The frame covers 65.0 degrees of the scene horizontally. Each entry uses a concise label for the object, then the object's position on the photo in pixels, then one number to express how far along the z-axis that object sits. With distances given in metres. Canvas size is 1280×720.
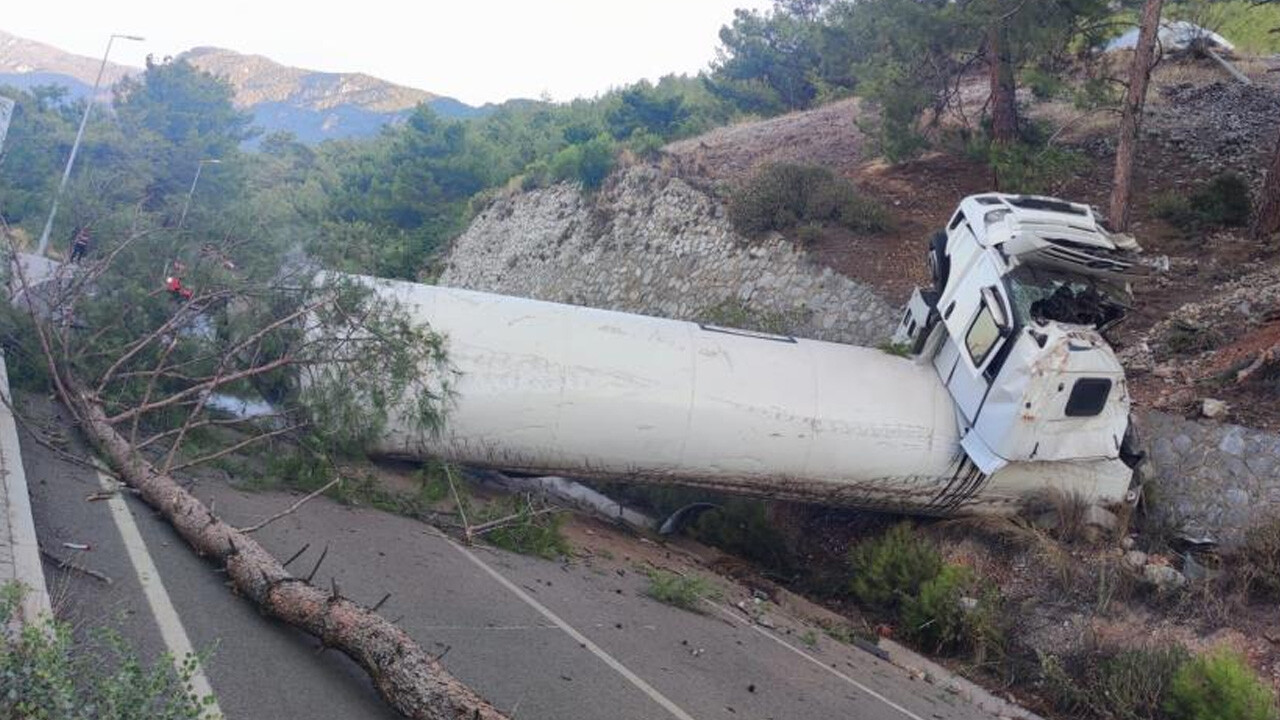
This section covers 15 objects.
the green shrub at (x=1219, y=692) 6.72
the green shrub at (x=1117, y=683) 7.52
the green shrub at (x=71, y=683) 3.29
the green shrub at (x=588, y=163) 23.08
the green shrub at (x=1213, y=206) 15.49
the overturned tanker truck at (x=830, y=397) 9.59
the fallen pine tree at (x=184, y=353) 8.23
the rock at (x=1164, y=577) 8.85
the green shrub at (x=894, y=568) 9.93
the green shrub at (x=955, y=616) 9.02
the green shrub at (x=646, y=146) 23.05
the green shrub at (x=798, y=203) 17.47
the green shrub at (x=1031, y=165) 15.52
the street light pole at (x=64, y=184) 10.35
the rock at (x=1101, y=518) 10.07
